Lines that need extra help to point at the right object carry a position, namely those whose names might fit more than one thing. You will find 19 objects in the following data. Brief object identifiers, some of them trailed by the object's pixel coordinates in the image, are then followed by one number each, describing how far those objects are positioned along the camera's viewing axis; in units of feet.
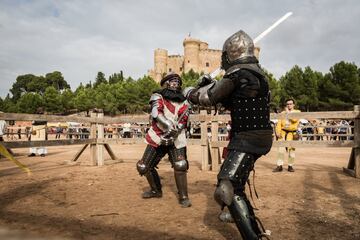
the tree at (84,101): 239.50
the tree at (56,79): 388.37
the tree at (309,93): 167.94
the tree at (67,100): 248.97
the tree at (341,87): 156.15
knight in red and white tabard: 14.57
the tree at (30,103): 241.55
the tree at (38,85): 383.24
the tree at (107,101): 222.48
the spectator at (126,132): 59.26
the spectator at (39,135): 36.78
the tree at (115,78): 327.26
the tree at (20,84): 394.73
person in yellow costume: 24.32
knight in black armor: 8.61
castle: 294.46
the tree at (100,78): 351.07
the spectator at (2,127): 30.33
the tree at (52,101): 240.53
